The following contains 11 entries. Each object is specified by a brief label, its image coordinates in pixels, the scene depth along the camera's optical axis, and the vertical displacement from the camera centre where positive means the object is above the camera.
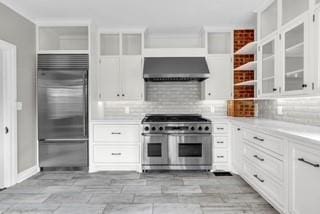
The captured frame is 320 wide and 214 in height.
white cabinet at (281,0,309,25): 2.05 +1.04
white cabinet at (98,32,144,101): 3.61 +0.51
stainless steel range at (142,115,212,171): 3.28 -0.63
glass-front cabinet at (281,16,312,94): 1.99 +0.50
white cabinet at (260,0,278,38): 2.58 +1.15
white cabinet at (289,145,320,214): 1.49 -0.60
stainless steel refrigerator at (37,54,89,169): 3.24 -0.10
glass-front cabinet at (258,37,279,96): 2.56 +0.50
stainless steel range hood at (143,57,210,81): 3.37 +0.63
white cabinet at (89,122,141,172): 3.34 -0.65
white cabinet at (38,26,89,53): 3.40 +1.15
